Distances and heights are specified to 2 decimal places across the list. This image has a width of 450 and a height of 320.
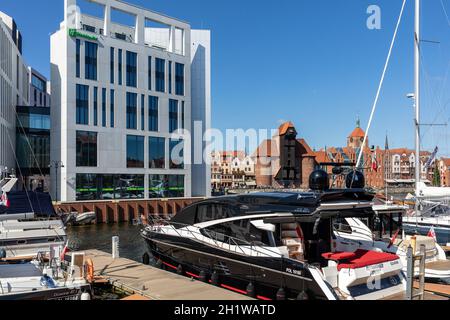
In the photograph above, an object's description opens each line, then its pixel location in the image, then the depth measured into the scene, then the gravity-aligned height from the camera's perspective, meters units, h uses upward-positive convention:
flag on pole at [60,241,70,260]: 13.60 -3.07
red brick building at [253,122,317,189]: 125.19 +0.61
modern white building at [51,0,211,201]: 43.59 +6.97
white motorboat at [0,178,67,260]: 15.80 -2.74
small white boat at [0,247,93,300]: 9.66 -3.04
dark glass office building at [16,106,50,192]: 48.77 +2.51
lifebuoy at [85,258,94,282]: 11.66 -3.17
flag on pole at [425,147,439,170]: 27.22 +0.22
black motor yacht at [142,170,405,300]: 9.90 -2.50
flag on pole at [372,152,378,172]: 25.67 -0.19
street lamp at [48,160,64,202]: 42.55 -0.09
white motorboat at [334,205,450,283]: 13.16 -2.66
